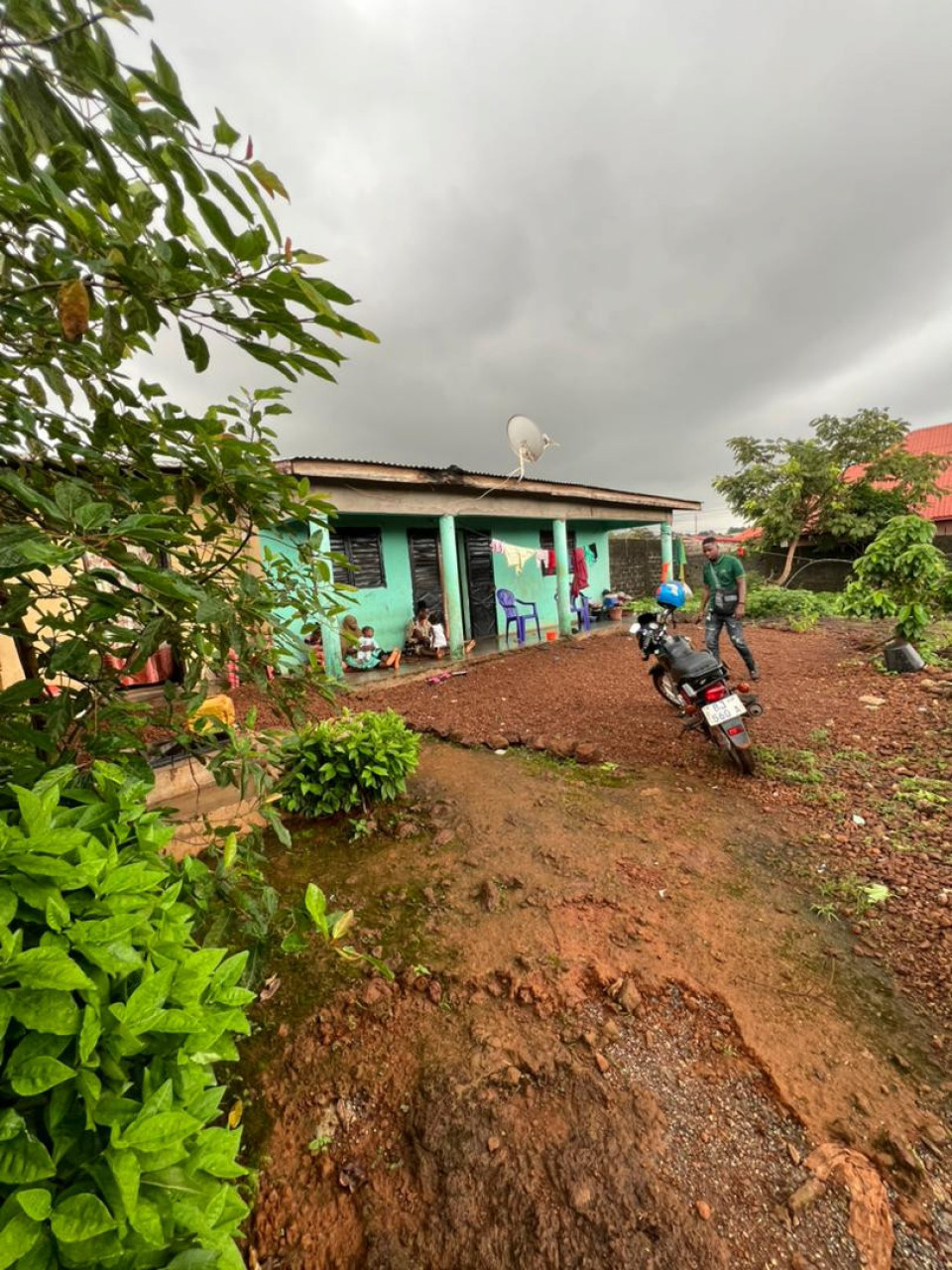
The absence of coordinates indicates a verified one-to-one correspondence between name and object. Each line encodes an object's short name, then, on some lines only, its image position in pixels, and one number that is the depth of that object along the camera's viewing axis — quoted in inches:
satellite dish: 313.5
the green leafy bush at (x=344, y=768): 128.4
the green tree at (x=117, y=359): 29.3
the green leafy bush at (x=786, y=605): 440.8
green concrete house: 258.8
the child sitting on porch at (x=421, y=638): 317.1
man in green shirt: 201.6
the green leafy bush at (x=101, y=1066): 23.3
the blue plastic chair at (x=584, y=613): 413.0
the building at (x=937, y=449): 757.9
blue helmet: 173.3
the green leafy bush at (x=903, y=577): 239.9
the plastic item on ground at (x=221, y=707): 143.9
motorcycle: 138.2
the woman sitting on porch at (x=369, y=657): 281.9
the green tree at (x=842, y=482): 558.3
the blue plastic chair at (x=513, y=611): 371.2
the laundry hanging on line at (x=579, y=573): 433.2
